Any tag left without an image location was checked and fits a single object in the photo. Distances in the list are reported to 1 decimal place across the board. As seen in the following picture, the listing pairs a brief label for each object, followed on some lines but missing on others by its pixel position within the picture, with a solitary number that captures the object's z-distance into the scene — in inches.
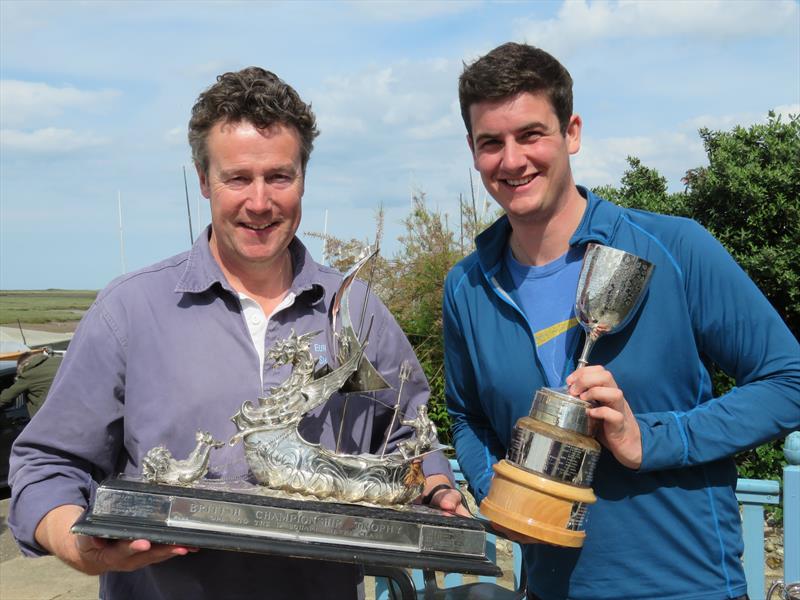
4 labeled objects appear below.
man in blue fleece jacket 103.0
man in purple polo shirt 102.2
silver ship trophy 93.4
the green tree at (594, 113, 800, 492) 244.4
